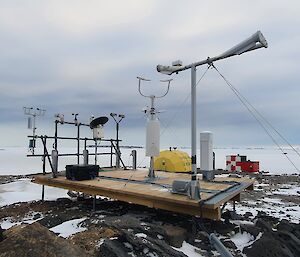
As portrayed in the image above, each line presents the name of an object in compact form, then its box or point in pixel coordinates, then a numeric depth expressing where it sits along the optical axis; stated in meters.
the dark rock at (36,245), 3.54
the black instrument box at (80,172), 8.38
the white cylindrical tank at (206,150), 7.62
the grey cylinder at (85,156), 10.20
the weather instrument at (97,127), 10.30
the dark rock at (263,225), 6.26
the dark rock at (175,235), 5.10
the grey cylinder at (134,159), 11.27
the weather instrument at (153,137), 8.38
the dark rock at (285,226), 6.35
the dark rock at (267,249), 5.07
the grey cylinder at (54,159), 9.43
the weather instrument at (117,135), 11.08
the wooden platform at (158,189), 5.52
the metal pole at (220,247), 2.96
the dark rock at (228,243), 5.59
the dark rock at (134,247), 4.05
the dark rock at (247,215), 8.06
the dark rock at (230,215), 7.52
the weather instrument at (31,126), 10.22
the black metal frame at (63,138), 9.23
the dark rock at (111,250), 3.98
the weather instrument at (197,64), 4.89
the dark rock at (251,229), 6.21
